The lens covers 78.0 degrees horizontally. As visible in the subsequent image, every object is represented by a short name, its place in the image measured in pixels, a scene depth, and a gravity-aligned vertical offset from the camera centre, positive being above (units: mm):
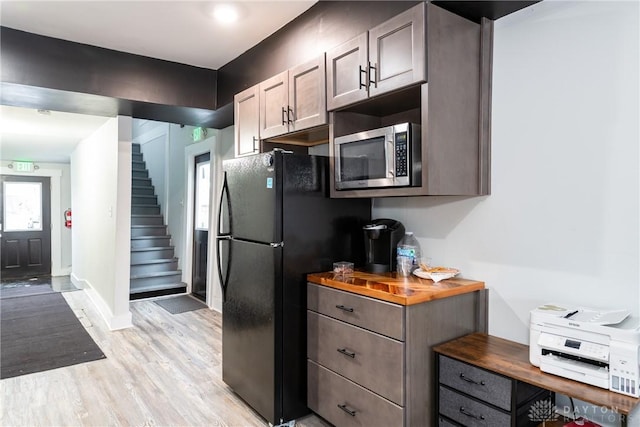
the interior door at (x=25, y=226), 7391 -372
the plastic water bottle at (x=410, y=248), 2348 -246
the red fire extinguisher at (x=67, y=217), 7664 -212
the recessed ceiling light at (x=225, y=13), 2544 +1295
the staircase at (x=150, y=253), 5613 -707
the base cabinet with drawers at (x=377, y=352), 1826 -725
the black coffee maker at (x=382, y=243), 2359 -213
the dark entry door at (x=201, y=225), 5395 -256
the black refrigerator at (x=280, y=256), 2295 -301
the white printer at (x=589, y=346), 1400 -521
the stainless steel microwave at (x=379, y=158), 1915 +261
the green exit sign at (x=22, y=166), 7418 +761
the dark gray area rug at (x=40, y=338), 3293 -1295
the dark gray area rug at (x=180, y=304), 4910 -1264
